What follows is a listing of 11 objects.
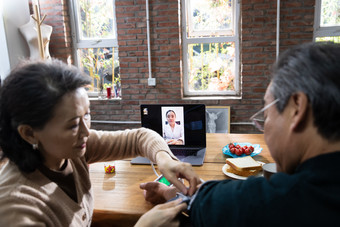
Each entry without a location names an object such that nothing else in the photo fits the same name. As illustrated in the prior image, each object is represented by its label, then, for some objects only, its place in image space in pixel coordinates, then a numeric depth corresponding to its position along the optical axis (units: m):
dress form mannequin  3.27
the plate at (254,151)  1.64
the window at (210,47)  3.39
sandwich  1.35
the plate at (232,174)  1.34
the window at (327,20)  3.19
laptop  1.73
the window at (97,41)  3.69
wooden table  1.12
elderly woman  0.82
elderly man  0.57
